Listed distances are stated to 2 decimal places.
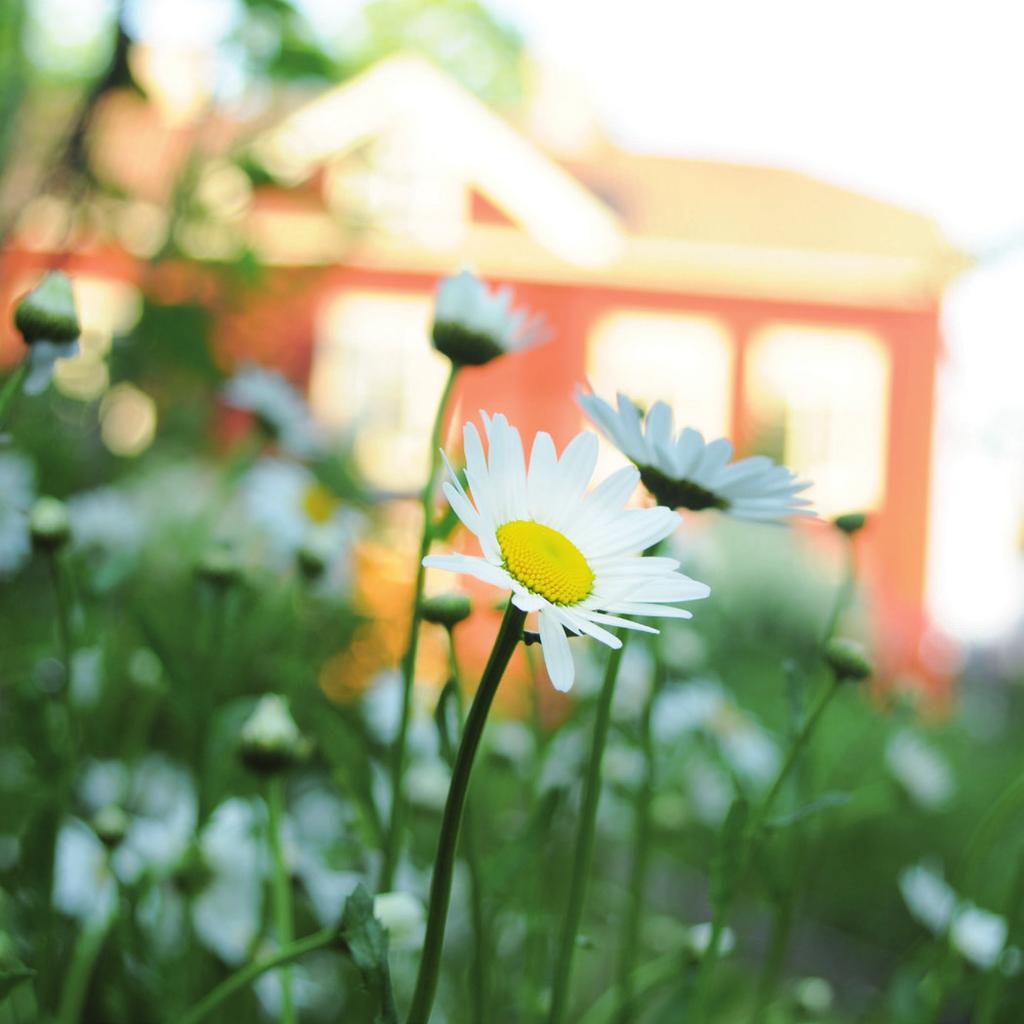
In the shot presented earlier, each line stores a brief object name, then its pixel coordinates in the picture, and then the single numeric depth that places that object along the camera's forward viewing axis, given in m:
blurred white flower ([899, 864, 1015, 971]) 0.83
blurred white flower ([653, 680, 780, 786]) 1.12
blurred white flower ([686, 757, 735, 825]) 1.51
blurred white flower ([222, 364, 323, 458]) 1.12
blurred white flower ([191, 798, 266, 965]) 0.73
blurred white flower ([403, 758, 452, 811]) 0.95
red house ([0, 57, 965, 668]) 7.41
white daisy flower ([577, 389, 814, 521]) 0.49
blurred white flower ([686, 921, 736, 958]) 0.63
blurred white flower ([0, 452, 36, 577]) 1.15
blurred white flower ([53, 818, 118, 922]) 0.84
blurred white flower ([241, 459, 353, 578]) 1.34
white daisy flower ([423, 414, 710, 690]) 0.35
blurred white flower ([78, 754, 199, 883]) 0.77
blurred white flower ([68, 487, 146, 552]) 1.16
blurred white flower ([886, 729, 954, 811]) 1.14
